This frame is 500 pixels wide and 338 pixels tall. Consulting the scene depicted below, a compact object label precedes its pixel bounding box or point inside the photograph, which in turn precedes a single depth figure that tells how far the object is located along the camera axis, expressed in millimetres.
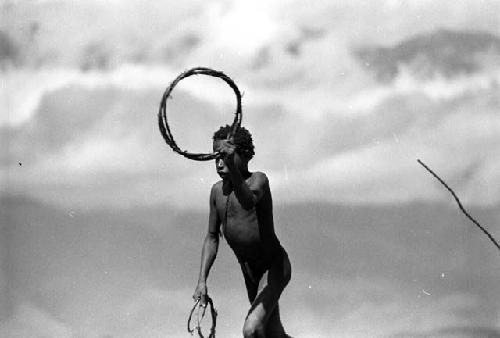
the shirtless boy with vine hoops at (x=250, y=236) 16531
